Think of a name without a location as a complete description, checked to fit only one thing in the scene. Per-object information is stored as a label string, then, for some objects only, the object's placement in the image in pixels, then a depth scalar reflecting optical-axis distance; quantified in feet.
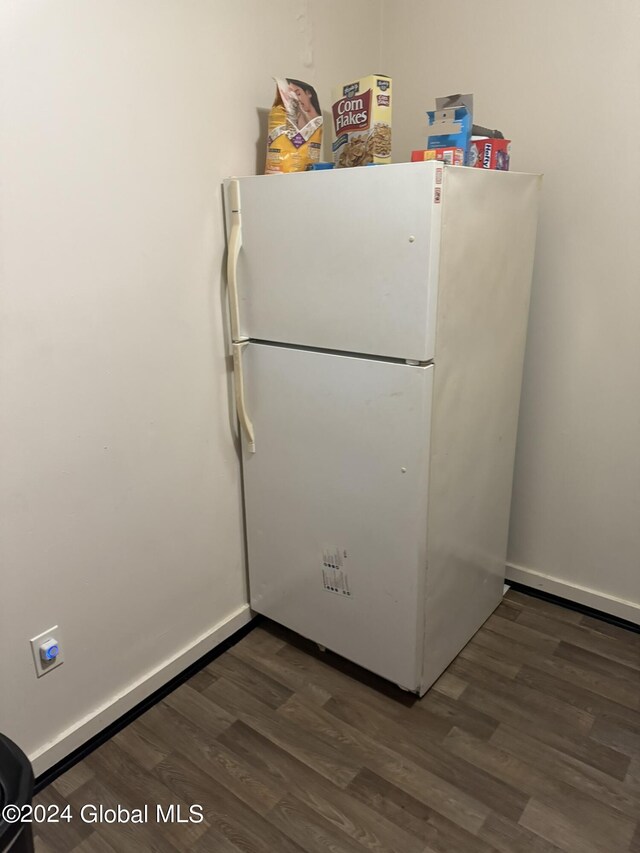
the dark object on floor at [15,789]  2.87
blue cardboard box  5.35
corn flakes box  5.40
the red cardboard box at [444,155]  5.09
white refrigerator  4.93
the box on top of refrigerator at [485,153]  5.58
